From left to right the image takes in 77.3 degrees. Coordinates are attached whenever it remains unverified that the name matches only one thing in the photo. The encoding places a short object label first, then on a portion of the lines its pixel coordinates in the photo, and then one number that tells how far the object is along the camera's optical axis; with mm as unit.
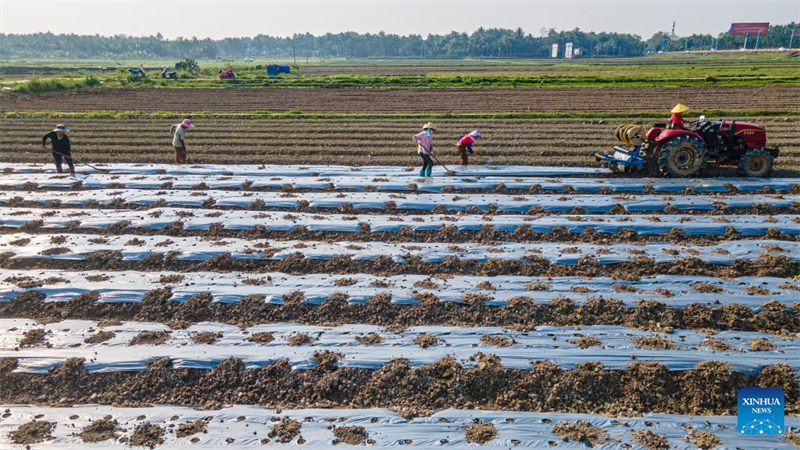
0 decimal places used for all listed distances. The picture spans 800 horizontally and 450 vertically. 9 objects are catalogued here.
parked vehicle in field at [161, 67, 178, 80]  41119
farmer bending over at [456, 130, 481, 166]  11875
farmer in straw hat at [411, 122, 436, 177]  10883
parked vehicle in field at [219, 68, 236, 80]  40228
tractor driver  10203
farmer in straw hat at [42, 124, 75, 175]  11680
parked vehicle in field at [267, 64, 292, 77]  44750
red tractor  10125
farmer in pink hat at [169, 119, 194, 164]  12703
